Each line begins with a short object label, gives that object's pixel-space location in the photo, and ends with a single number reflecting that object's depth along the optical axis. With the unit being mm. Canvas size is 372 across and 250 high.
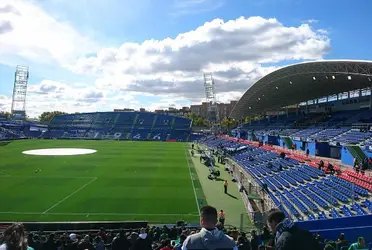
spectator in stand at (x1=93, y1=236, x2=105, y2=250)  8938
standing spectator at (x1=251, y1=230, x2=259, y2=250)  8782
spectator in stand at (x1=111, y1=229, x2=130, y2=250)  7762
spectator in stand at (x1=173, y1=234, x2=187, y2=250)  7035
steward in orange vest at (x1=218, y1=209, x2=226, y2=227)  16711
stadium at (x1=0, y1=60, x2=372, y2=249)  17703
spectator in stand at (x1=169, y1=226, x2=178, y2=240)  11770
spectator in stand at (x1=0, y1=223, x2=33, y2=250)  3234
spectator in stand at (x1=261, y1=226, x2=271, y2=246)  9961
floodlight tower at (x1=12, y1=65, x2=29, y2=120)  96238
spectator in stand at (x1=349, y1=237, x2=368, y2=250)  7227
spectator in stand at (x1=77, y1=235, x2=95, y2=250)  7902
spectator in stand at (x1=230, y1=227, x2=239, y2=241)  9397
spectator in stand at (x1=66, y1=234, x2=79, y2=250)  8055
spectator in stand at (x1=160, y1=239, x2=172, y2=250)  7405
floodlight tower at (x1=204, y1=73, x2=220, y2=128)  89875
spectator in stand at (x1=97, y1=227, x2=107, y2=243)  10972
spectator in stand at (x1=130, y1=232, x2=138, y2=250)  8258
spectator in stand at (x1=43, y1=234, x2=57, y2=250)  9180
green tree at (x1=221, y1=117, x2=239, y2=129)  130538
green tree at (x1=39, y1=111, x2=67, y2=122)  191125
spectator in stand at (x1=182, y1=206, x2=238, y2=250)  3223
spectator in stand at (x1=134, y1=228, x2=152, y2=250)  6305
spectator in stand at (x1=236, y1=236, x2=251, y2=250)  7571
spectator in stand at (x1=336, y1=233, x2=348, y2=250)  8945
